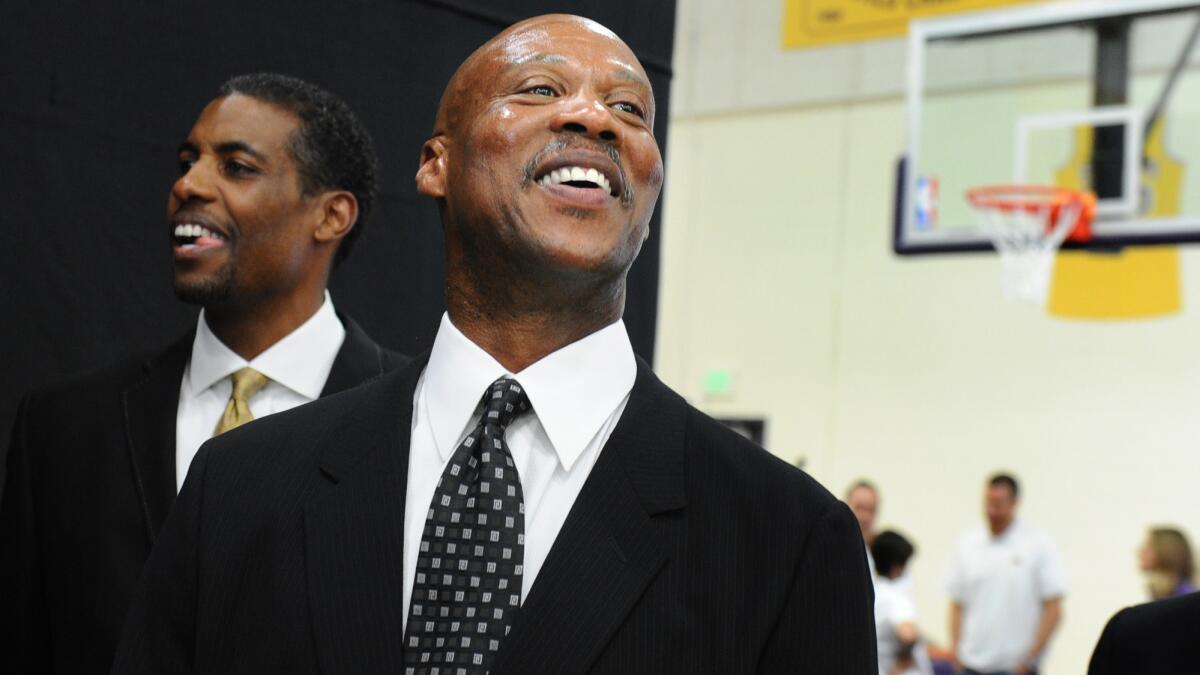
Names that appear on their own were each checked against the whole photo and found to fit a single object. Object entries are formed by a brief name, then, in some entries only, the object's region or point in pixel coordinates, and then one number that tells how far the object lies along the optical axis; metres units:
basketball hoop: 6.89
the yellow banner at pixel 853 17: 8.79
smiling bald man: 1.43
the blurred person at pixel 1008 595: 7.51
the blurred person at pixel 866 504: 7.89
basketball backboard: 6.77
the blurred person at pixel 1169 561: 6.63
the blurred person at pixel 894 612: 6.08
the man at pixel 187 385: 2.00
